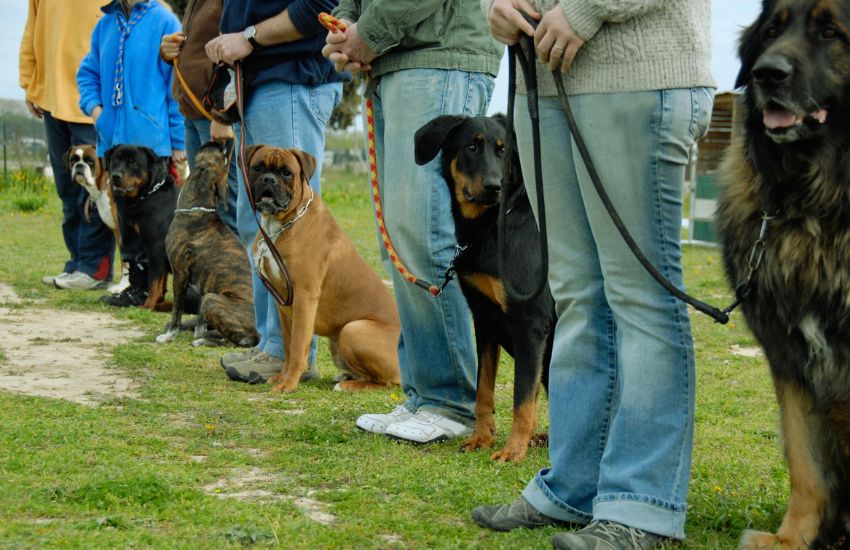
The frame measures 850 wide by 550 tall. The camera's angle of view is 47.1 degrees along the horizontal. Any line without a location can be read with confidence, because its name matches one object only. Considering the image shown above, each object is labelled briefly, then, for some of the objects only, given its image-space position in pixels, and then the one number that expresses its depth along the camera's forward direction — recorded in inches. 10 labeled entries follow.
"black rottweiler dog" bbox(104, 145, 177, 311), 342.0
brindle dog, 274.2
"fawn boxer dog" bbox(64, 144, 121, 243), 373.4
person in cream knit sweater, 103.7
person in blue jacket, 336.5
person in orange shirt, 378.9
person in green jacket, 158.1
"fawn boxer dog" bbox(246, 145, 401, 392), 220.1
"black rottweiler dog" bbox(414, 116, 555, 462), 156.6
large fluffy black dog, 94.2
